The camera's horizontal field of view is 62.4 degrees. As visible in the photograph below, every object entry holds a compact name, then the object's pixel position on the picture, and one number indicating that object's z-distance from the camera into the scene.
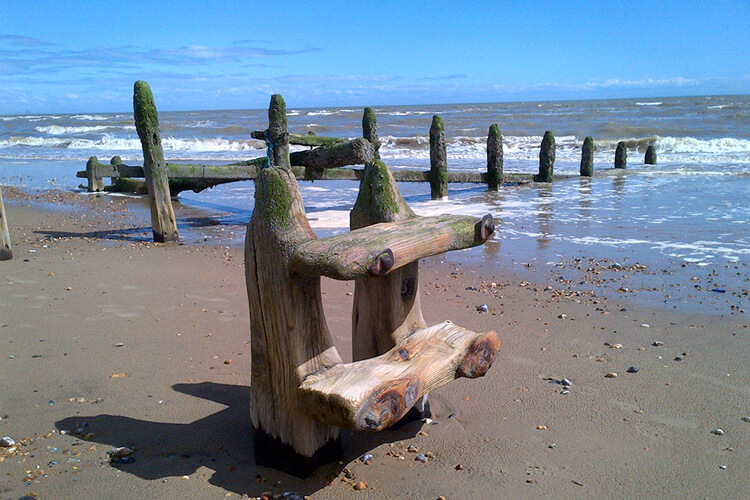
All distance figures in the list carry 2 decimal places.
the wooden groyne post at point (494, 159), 14.70
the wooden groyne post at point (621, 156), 18.50
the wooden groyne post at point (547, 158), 15.66
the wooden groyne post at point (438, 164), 13.45
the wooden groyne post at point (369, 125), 12.64
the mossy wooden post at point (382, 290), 3.41
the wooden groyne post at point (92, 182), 14.22
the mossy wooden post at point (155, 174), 8.73
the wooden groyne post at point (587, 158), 16.73
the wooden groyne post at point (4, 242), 7.31
